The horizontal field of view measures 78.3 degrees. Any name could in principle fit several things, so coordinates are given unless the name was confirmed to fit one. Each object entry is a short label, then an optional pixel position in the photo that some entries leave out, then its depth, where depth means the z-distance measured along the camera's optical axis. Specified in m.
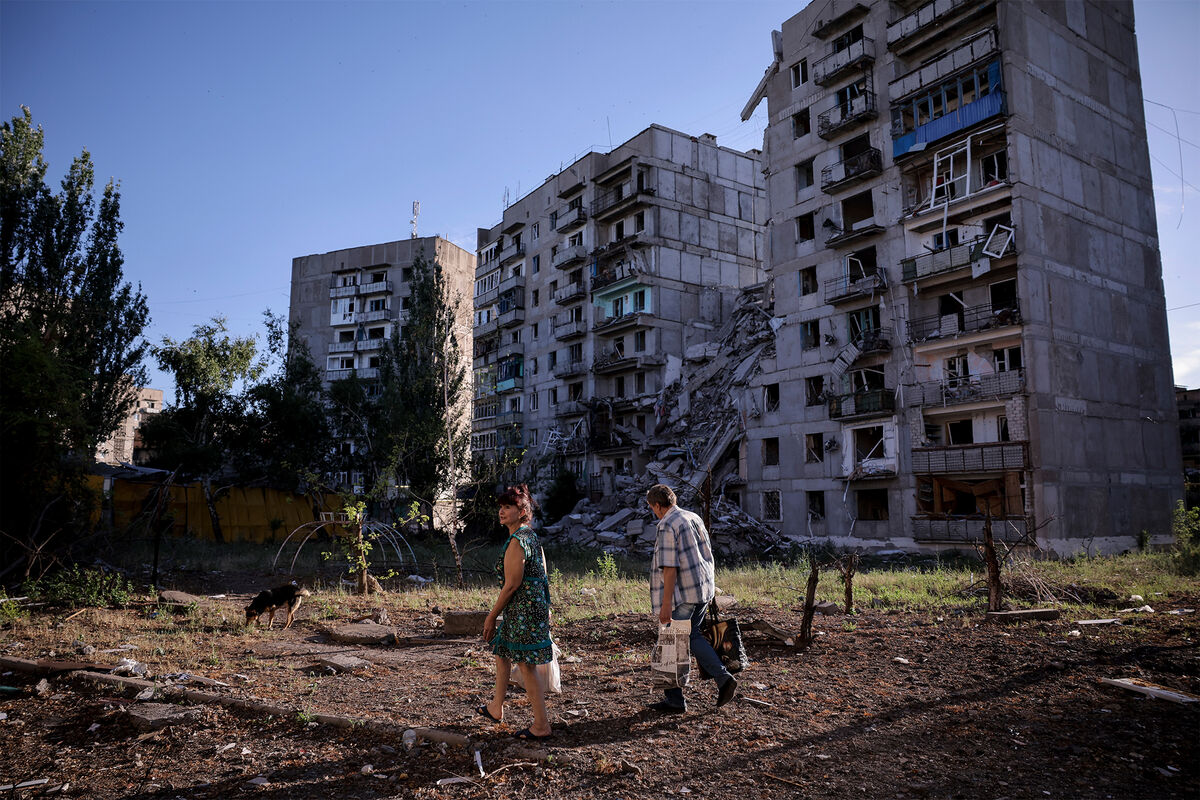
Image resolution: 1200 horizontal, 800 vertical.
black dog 11.52
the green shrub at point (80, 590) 12.95
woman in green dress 5.53
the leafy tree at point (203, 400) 36.44
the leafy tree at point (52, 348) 14.09
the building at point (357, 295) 61.75
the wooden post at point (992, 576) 11.02
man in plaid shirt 6.18
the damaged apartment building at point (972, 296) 27.08
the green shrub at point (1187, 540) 18.33
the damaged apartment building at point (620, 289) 43.28
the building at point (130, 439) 53.19
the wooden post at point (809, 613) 9.07
